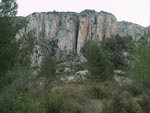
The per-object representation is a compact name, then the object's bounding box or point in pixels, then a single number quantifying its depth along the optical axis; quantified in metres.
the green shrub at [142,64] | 26.47
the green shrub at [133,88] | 22.58
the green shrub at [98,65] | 33.34
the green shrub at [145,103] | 14.02
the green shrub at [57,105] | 12.82
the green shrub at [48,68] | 42.24
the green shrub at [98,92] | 21.45
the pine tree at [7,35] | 14.26
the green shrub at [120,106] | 13.09
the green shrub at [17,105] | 10.46
